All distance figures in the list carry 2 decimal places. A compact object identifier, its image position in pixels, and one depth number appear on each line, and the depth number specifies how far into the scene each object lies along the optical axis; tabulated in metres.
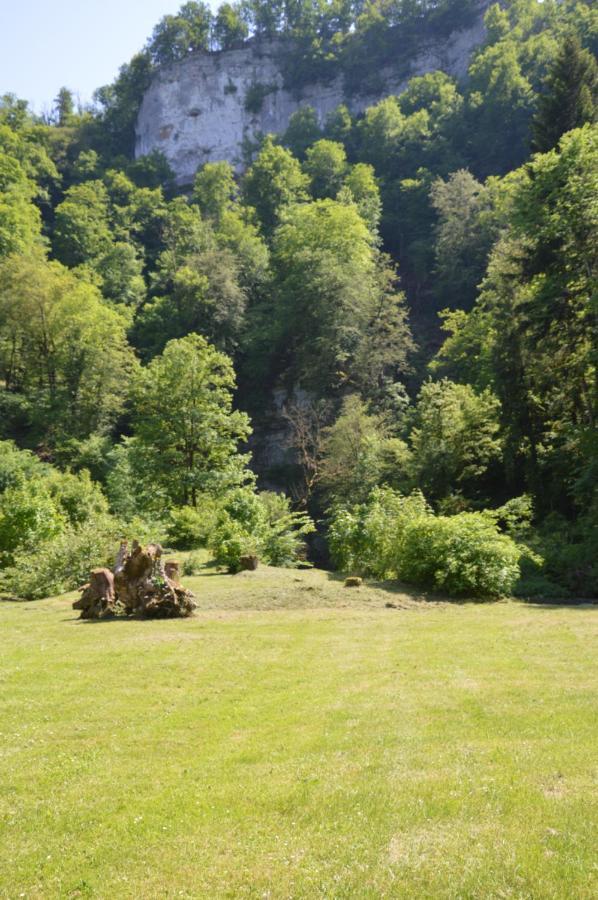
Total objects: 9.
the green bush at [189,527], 27.50
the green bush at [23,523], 23.07
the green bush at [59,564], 19.80
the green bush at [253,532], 22.61
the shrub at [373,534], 21.36
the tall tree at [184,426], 33.38
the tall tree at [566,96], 34.69
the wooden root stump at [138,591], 14.88
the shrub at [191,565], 21.61
